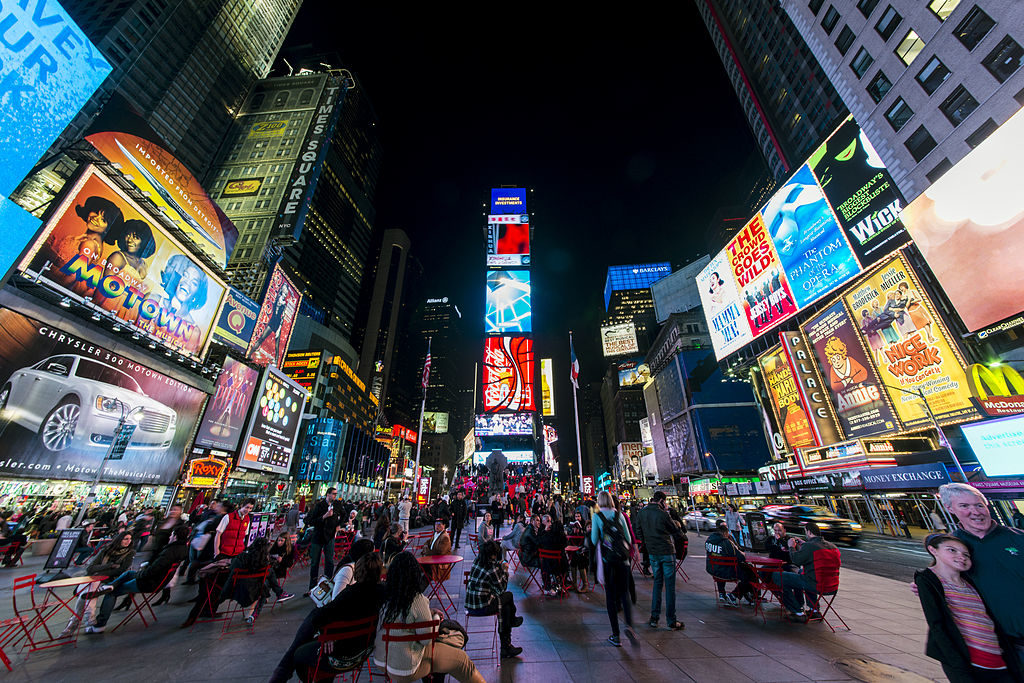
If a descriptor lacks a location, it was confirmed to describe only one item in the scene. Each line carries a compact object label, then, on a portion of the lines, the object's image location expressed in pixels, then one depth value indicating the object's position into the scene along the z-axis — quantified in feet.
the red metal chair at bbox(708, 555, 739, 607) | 21.88
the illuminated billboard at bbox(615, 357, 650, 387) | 327.26
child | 7.65
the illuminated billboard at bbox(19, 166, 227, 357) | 58.44
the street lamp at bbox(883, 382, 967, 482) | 66.28
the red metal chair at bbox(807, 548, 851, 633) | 18.89
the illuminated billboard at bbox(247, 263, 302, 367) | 107.65
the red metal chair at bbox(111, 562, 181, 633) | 18.55
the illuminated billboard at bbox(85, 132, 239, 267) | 71.31
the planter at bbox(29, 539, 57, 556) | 45.56
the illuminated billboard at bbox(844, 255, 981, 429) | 66.23
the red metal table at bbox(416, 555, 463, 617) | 19.86
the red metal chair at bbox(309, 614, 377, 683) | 10.44
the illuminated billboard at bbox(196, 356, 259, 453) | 89.51
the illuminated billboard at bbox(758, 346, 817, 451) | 107.65
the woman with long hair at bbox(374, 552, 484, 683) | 9.98
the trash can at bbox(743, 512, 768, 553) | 47.39
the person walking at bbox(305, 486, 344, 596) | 25.83
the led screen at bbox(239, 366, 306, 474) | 101.31
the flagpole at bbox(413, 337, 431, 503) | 68.73
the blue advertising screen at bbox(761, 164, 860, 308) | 66.08
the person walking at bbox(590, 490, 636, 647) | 17.24
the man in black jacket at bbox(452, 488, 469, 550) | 49.90
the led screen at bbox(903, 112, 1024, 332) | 48.93
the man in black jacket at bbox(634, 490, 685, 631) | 18.49
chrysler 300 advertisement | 54.85
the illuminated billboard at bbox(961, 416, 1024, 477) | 51.67
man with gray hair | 7.63
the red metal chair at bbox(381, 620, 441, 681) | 9.99
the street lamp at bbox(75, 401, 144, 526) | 64.80
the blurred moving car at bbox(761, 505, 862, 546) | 56.95
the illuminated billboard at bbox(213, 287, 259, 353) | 94.43
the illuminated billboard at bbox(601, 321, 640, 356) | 378.53
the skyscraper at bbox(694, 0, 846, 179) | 140.87
